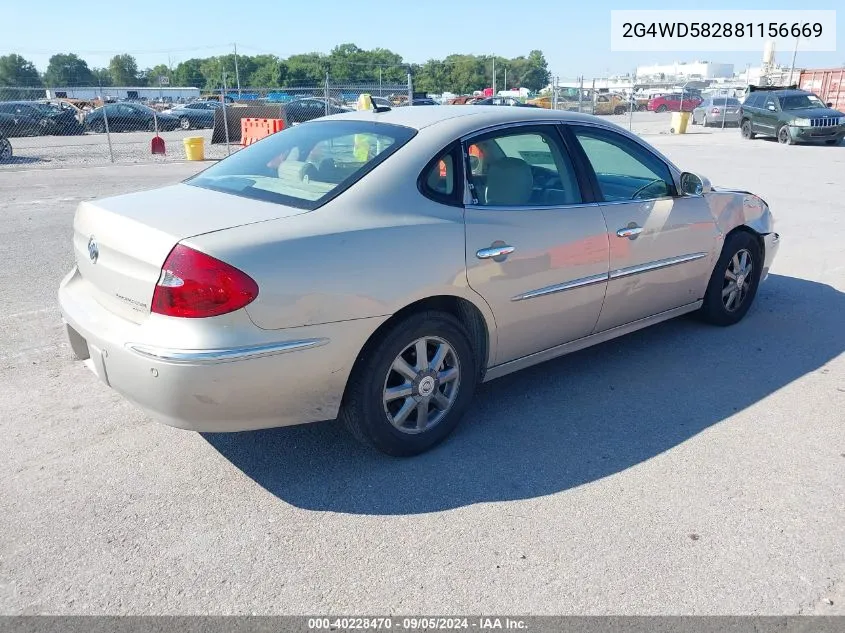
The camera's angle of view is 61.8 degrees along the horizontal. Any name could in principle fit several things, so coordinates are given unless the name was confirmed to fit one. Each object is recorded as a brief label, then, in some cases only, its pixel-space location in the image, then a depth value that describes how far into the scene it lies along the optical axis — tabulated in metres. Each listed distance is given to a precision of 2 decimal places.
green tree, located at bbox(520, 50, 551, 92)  112.56
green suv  20.89
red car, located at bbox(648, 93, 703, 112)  48.53
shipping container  30.12
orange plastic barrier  17.61
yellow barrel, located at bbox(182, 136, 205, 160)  18.03
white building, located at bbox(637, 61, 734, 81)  121.69
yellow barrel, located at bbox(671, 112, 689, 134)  27.09
